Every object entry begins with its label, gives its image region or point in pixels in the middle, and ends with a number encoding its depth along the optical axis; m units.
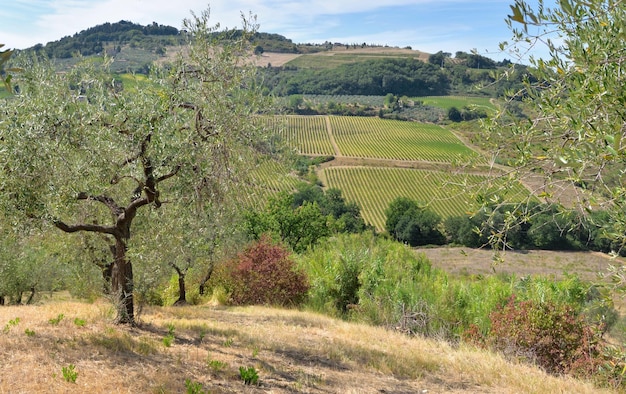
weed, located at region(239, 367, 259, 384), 8.10
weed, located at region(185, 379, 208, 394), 6.66
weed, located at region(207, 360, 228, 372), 8.50
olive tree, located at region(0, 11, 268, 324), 8.44
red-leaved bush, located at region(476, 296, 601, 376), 12.20
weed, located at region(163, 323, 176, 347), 9.56
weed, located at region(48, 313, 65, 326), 10.12
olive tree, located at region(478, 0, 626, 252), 3.79
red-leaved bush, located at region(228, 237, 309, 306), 21.05
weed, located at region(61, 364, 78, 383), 6.51
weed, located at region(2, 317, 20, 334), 9.00
